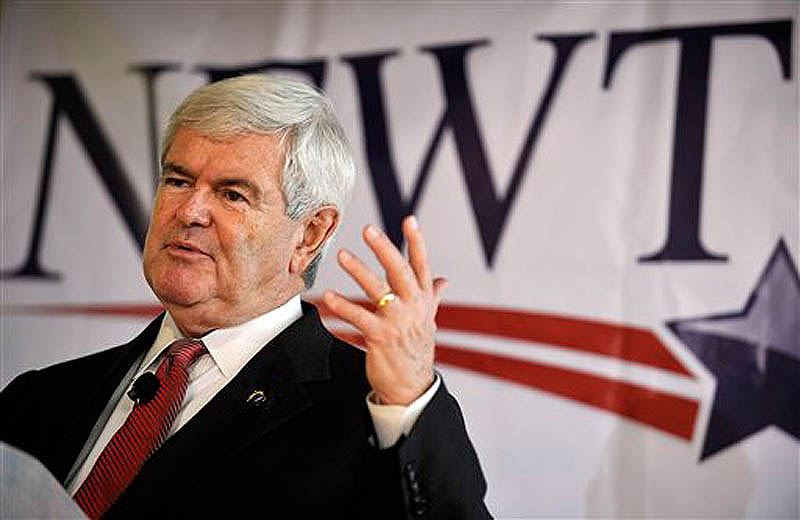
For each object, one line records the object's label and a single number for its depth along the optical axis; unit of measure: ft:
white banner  18.53
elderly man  15.58
